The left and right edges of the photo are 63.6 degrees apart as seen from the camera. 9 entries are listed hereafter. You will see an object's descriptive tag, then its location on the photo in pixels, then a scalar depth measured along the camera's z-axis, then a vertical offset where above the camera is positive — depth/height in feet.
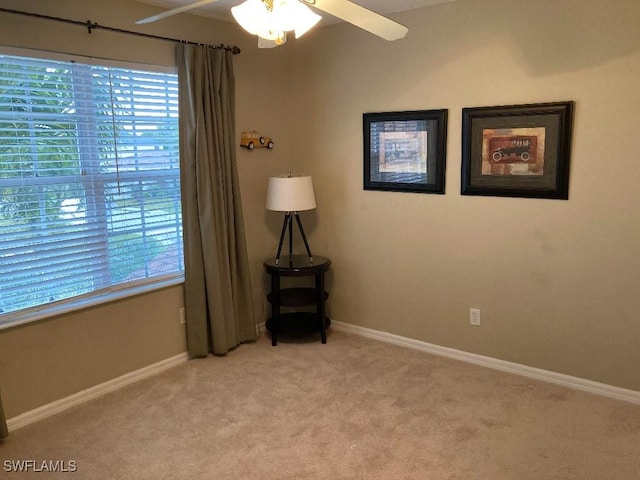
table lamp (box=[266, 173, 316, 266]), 12.01 -0.52
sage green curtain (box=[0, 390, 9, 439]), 8.54 -4.11
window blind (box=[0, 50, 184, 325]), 8.82 -0.13
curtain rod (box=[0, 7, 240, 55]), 8.58 +2.73
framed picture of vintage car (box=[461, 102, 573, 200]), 9.78 +0.33
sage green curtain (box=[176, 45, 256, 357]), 11.00 -0.63
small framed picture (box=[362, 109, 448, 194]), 11.31 +0.42
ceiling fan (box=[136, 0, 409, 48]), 5.91 +1.81
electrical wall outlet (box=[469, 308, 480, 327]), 11.44 -3.28
